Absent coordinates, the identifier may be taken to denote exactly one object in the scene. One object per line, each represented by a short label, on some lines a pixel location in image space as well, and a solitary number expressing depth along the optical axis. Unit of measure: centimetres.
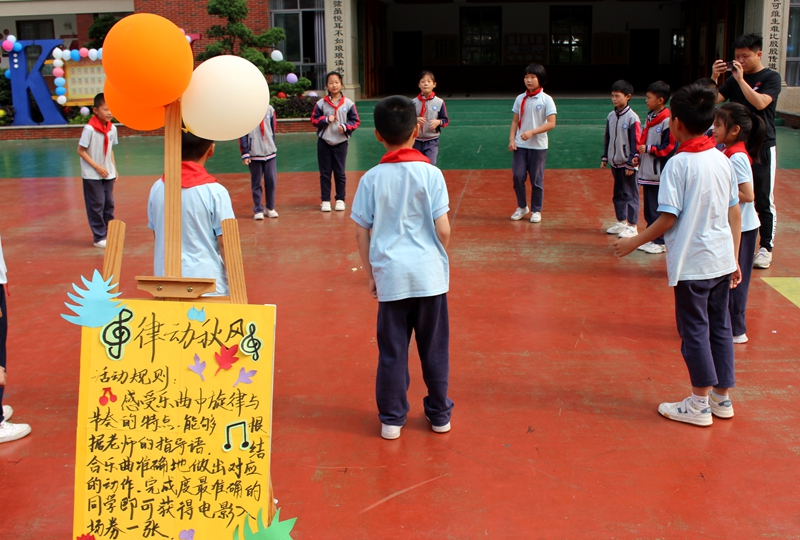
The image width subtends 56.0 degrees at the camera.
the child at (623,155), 698
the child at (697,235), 338
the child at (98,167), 702
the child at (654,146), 635
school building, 2327
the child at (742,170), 411
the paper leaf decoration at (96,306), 244
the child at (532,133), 757
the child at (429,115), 791
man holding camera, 512
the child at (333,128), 849
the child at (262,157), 819
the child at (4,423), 337
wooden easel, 251
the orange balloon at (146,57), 242
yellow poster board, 240
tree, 1877
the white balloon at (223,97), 256
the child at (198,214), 321
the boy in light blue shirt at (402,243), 320
